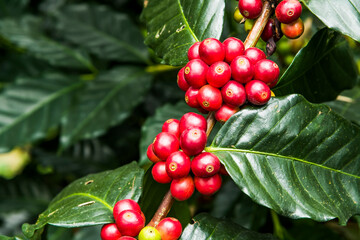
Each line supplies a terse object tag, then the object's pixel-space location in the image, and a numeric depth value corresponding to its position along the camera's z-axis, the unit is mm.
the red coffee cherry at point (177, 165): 458
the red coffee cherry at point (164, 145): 467
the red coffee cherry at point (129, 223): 454
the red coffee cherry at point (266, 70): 467
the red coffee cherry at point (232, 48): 473
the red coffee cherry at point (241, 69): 464
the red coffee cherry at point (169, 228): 459
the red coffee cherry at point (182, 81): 491
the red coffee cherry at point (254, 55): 474
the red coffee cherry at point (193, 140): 457
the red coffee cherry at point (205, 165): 457
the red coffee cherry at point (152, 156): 487
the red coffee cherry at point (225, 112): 475
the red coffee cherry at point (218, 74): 466
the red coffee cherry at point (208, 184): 466
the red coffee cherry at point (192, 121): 470
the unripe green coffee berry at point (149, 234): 451
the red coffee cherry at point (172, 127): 483
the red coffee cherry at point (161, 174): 474
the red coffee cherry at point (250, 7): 487
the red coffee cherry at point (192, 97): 479
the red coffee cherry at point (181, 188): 465
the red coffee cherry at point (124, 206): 466
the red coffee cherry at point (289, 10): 482
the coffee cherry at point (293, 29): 495
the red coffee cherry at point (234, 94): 466
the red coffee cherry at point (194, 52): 487
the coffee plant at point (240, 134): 464
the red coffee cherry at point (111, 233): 467
